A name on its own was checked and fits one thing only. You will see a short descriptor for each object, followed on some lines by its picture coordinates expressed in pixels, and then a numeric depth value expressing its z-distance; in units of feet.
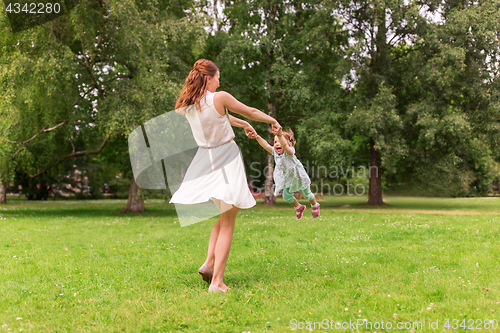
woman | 15.35
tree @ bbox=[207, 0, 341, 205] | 79.66
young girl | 23.99
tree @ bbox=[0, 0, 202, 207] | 51.78
